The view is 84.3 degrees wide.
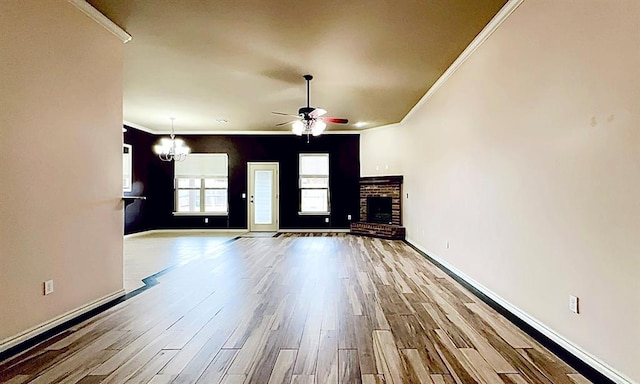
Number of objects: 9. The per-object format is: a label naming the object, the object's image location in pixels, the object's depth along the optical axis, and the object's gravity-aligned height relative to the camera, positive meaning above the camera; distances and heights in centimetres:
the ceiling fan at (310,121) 553 +114
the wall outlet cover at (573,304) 236 -77
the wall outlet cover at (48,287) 284 -79
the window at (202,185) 1041 +14
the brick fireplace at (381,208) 887 -48
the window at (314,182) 1043 +24
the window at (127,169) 898 +53
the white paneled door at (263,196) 1043 -18
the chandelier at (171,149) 927 +108
